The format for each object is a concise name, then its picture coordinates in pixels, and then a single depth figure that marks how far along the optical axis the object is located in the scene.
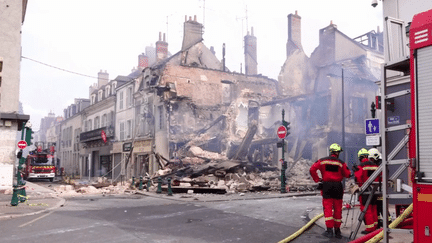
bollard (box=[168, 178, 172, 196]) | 16.17
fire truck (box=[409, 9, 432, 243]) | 3.77
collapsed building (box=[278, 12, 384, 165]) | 25.69
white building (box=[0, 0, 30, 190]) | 18.17
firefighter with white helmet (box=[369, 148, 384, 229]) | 7.18
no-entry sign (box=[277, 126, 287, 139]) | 16.50
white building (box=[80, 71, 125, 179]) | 38.62
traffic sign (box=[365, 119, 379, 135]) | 10.20
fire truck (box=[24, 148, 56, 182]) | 33.78
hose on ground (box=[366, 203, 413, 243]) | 5.12
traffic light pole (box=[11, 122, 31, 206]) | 11.84
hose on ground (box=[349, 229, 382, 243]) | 5.38
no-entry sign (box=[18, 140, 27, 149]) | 17.50
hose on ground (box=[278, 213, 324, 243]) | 6.44
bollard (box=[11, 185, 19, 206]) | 11.82
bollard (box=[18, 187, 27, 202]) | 12.91
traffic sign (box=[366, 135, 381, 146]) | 9.65
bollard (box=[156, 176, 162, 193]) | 17.59
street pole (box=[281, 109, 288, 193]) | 16.73
